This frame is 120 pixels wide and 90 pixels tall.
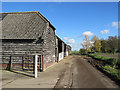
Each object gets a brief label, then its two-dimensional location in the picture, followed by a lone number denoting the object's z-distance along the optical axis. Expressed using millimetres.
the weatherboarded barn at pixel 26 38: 12312
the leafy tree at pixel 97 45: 56625
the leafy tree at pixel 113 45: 48956
